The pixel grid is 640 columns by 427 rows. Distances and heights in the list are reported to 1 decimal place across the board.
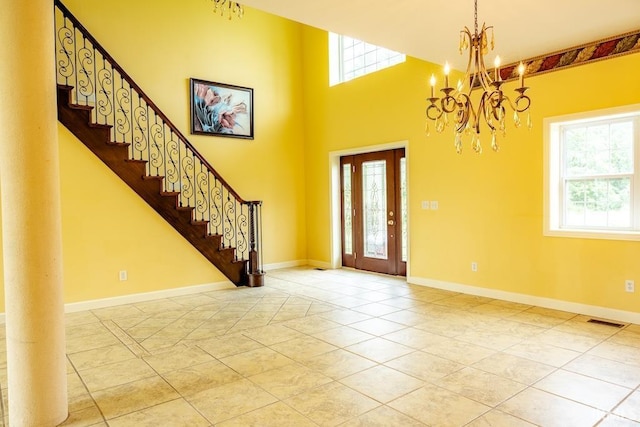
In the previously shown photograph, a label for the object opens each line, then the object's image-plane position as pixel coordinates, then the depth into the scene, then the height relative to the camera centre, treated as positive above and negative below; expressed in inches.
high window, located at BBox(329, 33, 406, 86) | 285.3 +103.7
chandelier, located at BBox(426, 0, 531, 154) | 118.2 +28.8
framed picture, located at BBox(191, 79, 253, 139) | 267.0 +64.8
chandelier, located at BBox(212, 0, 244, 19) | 268.5 +132.2
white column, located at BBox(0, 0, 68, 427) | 95.0 +0.2
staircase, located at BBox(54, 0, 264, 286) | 210.4 +31.2
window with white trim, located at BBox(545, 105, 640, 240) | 175.2 +10.2
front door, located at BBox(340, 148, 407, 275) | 273.7 -6.7
